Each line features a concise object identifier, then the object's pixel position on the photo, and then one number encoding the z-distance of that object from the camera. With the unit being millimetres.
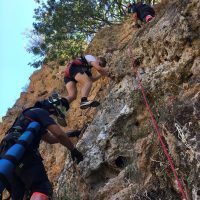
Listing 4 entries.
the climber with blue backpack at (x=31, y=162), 2904
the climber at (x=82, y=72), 4962
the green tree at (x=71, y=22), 8684
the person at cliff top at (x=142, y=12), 5806
